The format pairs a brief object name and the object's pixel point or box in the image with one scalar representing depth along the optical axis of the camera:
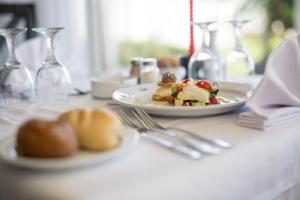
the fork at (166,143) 0.53
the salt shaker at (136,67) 1.10
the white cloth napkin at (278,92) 0.67
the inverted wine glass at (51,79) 0.87
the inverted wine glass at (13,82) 0.83
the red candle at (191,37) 1.08
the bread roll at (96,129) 0.51
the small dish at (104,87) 0.96
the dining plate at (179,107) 0.72
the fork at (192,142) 0.55
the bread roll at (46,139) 0.46
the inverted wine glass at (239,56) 1.13
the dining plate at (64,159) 0.46
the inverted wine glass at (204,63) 1.01
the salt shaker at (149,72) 1.06
